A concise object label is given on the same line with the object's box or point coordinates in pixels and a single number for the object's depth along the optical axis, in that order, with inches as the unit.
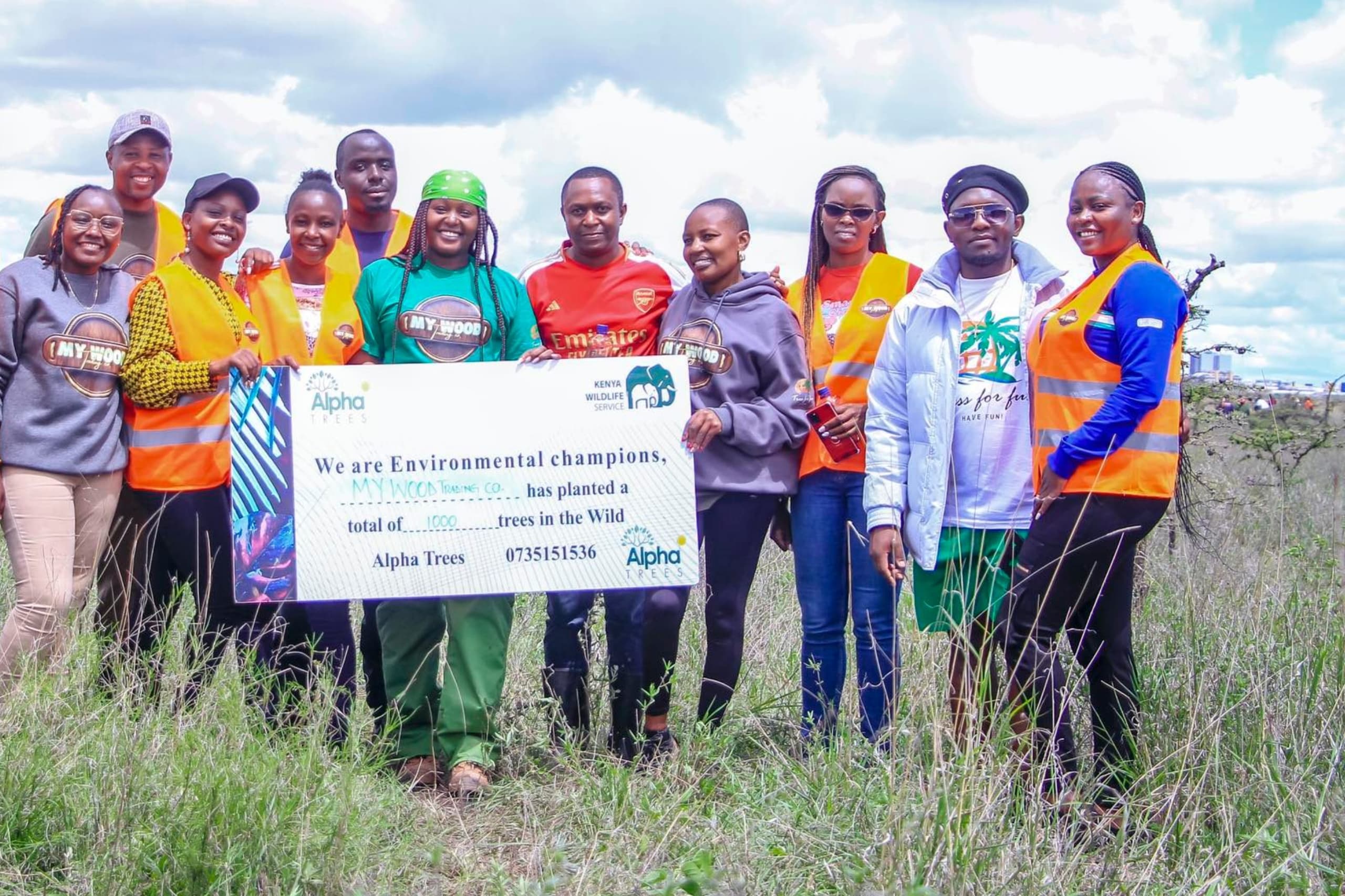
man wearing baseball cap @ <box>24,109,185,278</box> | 240.4
